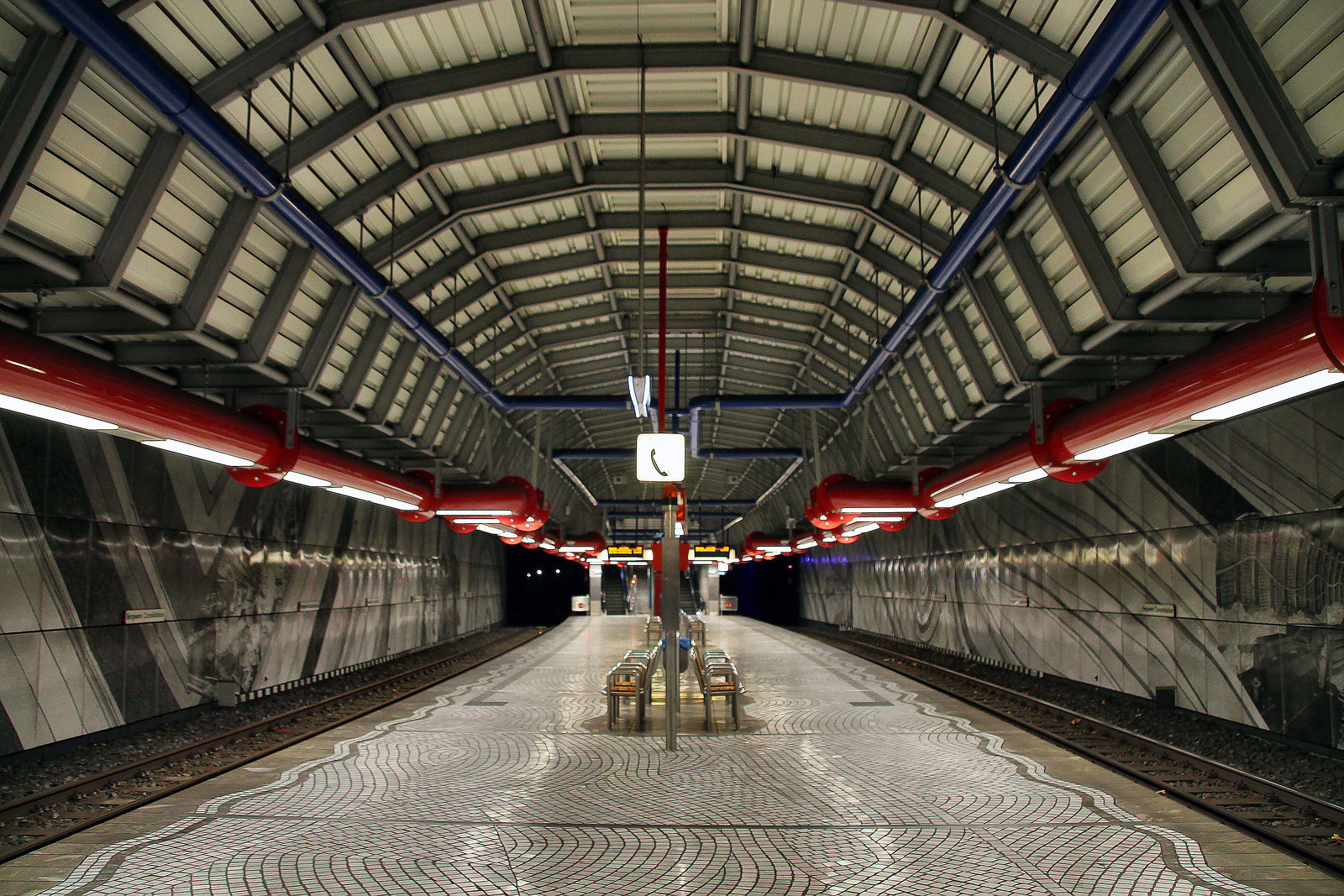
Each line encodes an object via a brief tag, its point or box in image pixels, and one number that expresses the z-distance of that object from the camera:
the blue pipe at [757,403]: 16.81
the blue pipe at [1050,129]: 5.24
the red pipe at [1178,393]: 5.32
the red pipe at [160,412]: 6.12
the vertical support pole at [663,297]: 11.38
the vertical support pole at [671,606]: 10.12
